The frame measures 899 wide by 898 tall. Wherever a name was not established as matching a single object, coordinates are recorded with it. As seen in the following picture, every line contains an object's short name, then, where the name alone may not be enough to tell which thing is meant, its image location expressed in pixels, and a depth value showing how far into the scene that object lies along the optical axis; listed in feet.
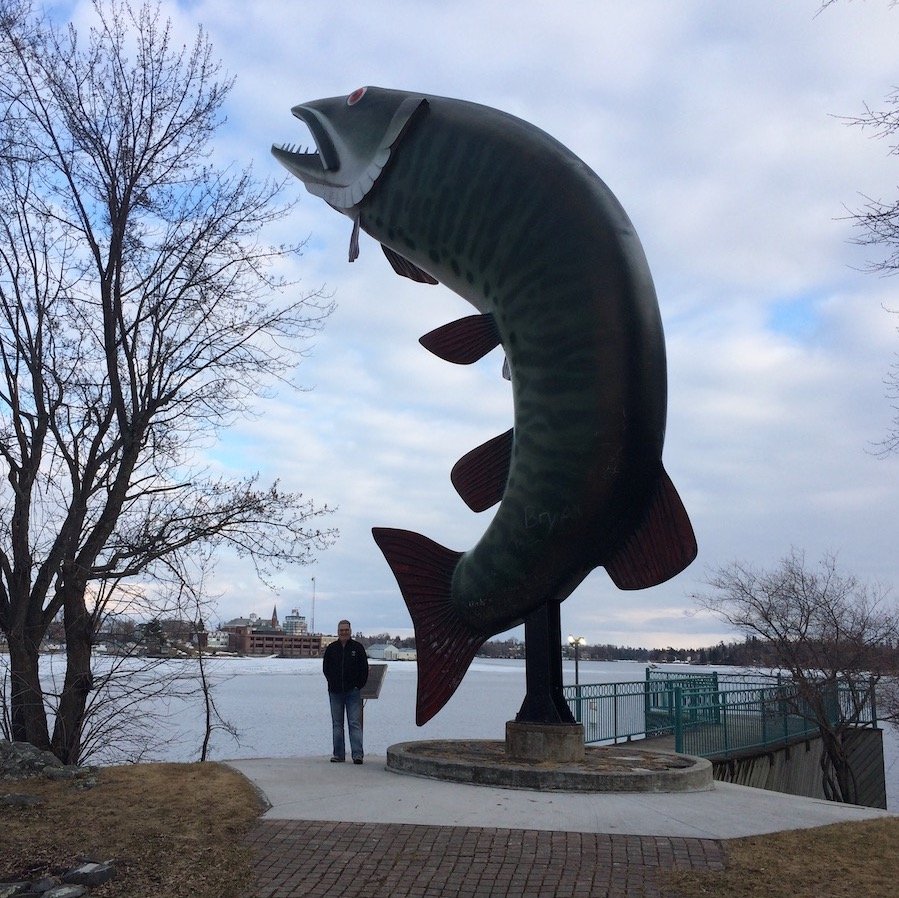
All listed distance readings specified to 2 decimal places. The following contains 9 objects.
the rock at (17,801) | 19.63
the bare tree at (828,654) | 63.98
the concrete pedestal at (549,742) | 24.89
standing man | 27.43
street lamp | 86.45
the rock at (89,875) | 15.06
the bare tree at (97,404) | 29.55
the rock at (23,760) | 22.54
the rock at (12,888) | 14.60
